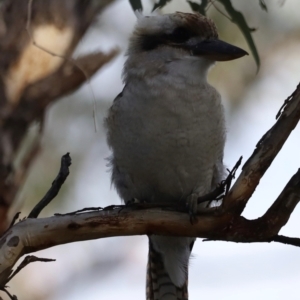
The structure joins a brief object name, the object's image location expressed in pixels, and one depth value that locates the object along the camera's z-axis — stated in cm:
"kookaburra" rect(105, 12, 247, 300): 482
